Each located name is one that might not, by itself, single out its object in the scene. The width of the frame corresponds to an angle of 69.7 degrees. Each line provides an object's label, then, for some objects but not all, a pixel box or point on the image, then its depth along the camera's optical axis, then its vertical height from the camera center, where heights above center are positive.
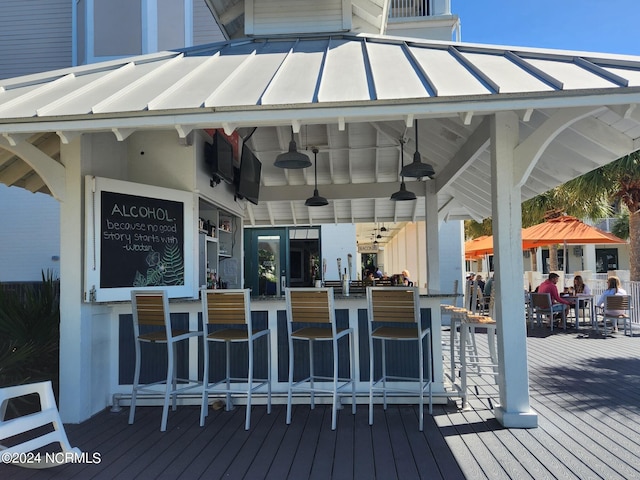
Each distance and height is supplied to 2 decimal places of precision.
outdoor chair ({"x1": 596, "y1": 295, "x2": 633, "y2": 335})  9.30 -0.93
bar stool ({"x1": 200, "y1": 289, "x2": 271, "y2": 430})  4.01 -0.47
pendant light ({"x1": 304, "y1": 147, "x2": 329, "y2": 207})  7.07 +0.99
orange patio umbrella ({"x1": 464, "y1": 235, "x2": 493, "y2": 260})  14.45 +0.48
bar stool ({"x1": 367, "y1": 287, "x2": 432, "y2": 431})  3.94 -0.48
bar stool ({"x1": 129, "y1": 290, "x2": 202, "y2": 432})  3.98 -0.50
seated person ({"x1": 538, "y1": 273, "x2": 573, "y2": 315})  10.19 -0.76
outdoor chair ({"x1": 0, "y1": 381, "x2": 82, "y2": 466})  2.81 -0.98
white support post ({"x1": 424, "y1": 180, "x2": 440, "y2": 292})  7.85 +0.49
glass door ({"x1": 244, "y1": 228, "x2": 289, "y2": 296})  13.23 +0.19
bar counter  4.57 -0.85
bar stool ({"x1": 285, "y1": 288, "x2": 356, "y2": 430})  3.98 -0.46
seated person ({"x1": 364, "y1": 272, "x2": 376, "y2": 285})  8.61 -0.35
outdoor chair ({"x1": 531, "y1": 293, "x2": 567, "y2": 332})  10.12 -1.02
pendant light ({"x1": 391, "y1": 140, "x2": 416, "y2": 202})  6.46 +0.96
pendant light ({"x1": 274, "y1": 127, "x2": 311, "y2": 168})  5.01 +1.15
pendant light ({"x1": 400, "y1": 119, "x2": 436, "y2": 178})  5.20 +1.06
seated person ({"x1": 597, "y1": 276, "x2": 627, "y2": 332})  9.69 -0.64
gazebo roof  3.21 +1.31
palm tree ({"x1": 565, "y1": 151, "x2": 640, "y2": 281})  10.94 +1.85
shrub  4.36 -0.67
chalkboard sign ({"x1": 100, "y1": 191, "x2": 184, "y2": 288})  4.39 +0.27
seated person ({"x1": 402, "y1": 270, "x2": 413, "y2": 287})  9.68 -0.31
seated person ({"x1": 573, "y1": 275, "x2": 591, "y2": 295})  10.82 -0.63
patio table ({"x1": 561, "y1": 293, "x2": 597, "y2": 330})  10.15 -0.93
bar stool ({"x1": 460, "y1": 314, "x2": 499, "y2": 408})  4.41 -0.77
